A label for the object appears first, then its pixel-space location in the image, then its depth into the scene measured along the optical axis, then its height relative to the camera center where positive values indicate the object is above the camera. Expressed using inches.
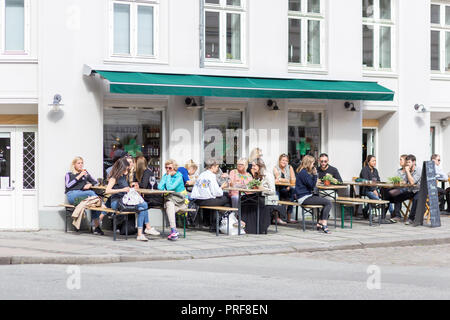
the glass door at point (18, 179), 581.3 -12.6
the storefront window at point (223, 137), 633.0 +24.8
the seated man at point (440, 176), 704.9 -13.0
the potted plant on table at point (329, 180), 605.3 -14.5
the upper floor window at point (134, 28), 596.4 +118.4
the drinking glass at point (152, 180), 551.8 -13.3
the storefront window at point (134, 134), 597.9 +26.2
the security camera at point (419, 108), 714.0 +57.1
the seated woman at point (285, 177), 625.9 -12.3
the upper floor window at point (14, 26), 568.1 +114.1
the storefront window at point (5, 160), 583.2 +3.5
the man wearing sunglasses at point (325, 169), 636.1 -5.1
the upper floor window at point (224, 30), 632.4 +122.9
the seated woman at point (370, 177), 650.2 -13.0
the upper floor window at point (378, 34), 707.4 +133.5
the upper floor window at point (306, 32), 669.3 +127.9
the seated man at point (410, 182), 634.8 -17.7
